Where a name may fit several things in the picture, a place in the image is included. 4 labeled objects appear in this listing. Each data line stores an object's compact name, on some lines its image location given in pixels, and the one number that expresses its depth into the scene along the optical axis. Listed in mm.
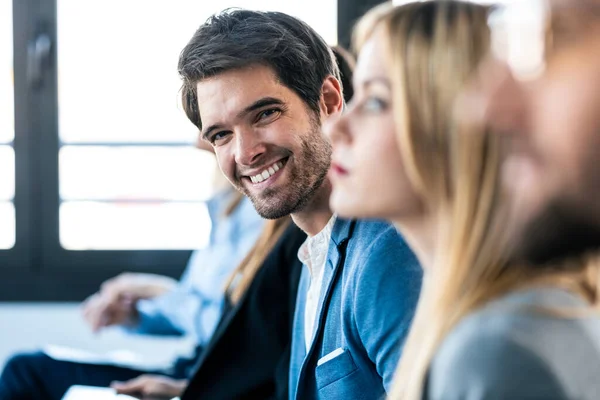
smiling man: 1868
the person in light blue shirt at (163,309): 2497
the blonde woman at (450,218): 1208
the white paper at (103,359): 2498
